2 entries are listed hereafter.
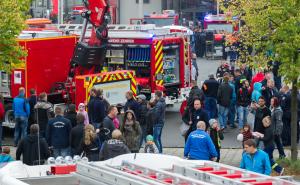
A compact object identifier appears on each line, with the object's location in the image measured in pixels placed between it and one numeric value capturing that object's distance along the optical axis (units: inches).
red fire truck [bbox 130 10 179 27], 1886.1
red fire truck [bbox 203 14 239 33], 1887.3
